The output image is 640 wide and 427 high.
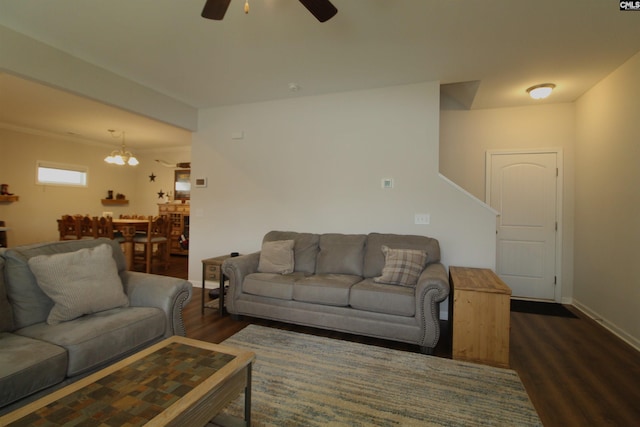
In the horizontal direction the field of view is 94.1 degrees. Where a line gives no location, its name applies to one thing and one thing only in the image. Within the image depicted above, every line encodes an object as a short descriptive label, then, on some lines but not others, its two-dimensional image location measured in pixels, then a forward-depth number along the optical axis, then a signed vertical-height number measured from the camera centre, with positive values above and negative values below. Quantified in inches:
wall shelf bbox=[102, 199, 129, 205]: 286.2 +7.8
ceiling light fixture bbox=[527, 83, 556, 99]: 135.9 +58.3
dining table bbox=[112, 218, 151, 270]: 198.7 -14.1
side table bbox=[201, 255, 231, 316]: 131.3 -28.4
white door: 160.4 -1.0
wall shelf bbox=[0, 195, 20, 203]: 216.1 +6.8
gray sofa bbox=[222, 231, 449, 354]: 99.8 -28.1
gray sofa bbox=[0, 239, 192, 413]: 57.0 -27.7
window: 241.6 +29.4
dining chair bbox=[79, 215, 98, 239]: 199.8 -12.3
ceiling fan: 67.0 +47.2
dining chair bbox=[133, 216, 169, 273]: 203.5 -21.6
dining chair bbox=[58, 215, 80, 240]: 207.1 -13.6
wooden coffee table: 42.2 -29.4
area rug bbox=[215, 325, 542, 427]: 67.3 -45.9
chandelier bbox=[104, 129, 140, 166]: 229.8 +40.6
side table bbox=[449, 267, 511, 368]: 91.2 -33.6
